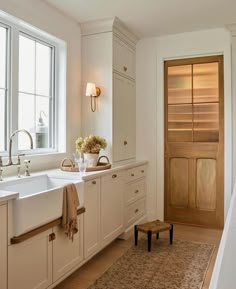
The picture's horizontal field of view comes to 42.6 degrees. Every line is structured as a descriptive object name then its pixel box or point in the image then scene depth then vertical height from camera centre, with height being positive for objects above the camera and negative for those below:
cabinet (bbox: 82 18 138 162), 3.50 +0.85
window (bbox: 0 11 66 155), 2.75 +0.65
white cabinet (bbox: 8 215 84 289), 1.87 -0.76
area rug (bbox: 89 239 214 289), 2.44 -1.07
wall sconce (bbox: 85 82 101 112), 3.42 +0.68
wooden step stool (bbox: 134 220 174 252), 3.12 -0.83
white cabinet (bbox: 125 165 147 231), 3.58 -0.58
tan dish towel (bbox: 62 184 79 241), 2.28 -0.47
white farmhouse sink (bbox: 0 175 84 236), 1.86 -0.36
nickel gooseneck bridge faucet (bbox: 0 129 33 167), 2.52 -0.08
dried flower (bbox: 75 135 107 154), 3.10 +0.05
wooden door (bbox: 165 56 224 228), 3.87 +0.11
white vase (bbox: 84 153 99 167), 3.09 -0.10
